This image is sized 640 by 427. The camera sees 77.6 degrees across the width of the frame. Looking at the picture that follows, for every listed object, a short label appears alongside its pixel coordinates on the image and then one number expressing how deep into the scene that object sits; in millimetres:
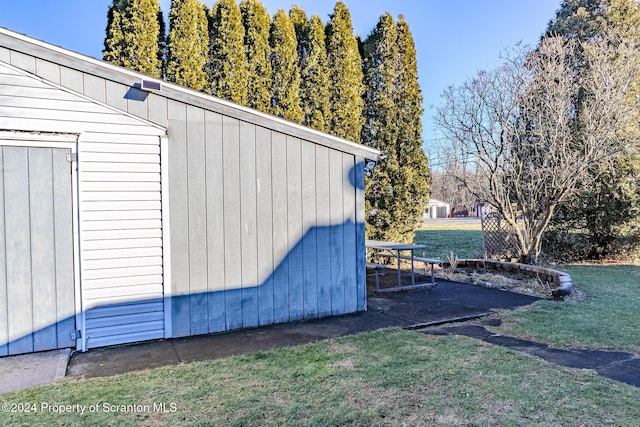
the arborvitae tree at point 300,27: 9164
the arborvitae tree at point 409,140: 9258
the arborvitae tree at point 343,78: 8945
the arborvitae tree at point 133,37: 7305
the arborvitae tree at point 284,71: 8469
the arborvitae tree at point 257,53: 8250
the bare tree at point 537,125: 7703
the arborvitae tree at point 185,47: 7578
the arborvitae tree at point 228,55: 7941
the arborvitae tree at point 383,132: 9211
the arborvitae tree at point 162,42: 7852
